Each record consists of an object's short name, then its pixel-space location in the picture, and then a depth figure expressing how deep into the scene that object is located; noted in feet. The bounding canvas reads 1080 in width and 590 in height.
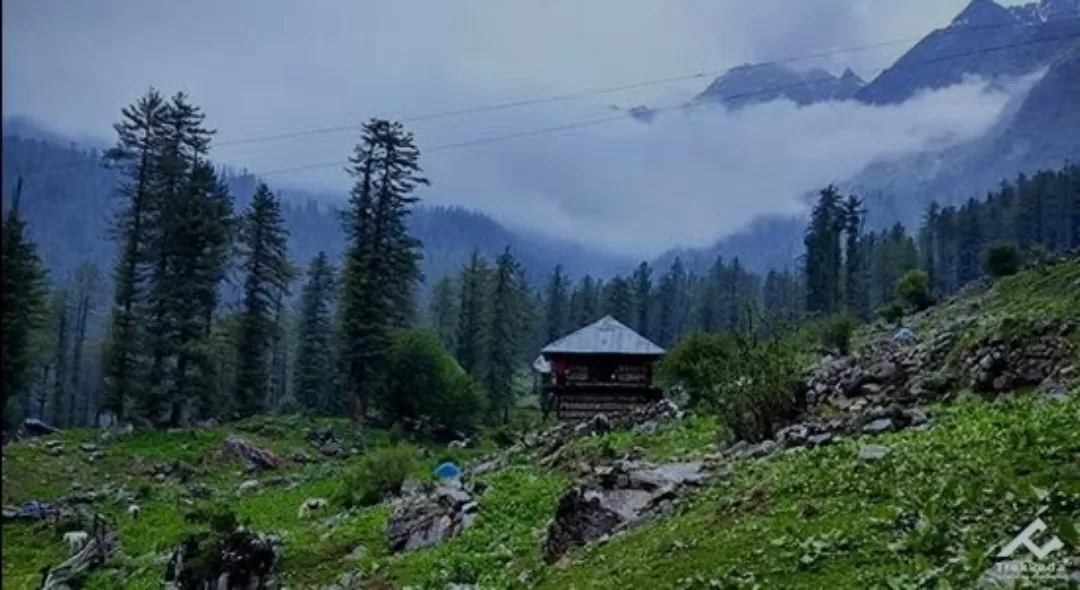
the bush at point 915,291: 203.21
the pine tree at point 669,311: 407.85
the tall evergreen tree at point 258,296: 181.47
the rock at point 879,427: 48.96
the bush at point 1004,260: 202.59
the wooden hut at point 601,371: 143.54
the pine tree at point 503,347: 235.40
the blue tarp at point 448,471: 85.77
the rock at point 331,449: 136.67
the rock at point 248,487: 102.52
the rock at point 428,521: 54.49
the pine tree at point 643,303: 387.96
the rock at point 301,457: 129.80
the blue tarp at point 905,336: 111.84
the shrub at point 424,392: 169.07
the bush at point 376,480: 78.28
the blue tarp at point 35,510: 84.07
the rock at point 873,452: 38.85
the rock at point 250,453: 123.65
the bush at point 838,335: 141.38
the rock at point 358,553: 56.14
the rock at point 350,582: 48.60
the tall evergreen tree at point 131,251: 147.84
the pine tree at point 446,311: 331.77
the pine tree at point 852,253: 307.87
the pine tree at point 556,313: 366.63
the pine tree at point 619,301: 344.49
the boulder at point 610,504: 41.93
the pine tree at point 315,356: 236.84
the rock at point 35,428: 141.90
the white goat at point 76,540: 75.25
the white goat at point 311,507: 78.48
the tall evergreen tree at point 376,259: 171.63
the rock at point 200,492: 101.09
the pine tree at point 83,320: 318.45
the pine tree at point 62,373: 284.00
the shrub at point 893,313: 195.11
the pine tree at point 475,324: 246.27
